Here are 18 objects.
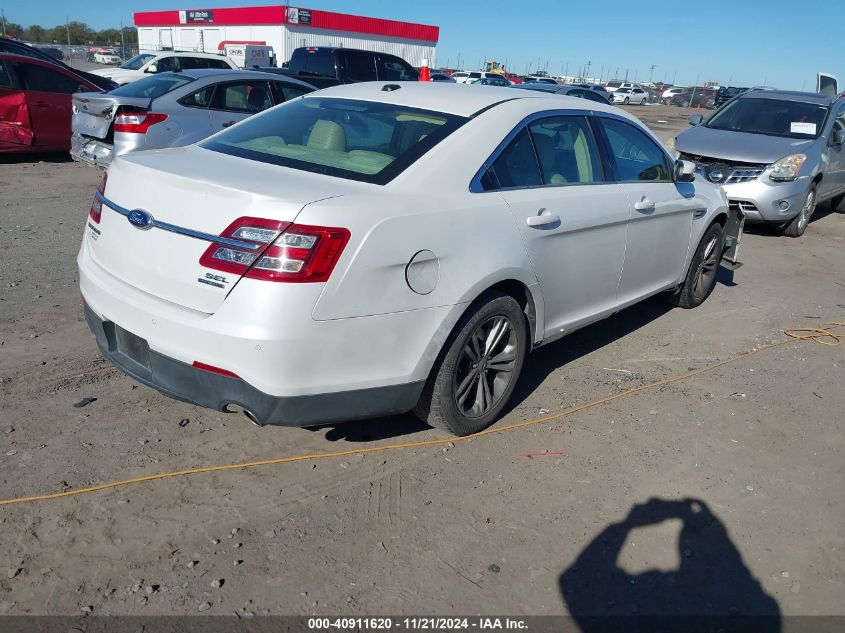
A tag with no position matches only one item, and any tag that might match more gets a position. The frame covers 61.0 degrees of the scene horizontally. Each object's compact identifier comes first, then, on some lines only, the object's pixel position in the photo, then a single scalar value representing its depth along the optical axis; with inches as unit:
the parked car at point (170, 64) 722.8
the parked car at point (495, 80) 1349.2
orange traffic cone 733.8
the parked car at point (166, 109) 345.4
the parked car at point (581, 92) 768.3
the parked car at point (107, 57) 1924.2
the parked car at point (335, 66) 597.9
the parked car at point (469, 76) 1661.3
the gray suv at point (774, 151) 350.3
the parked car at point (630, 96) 1988.2
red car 415.2
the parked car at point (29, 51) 567.8
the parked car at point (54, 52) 1466.5
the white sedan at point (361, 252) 109.6
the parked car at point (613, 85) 2163.5
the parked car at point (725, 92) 1916.6
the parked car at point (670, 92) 2361.2
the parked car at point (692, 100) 2237.0
